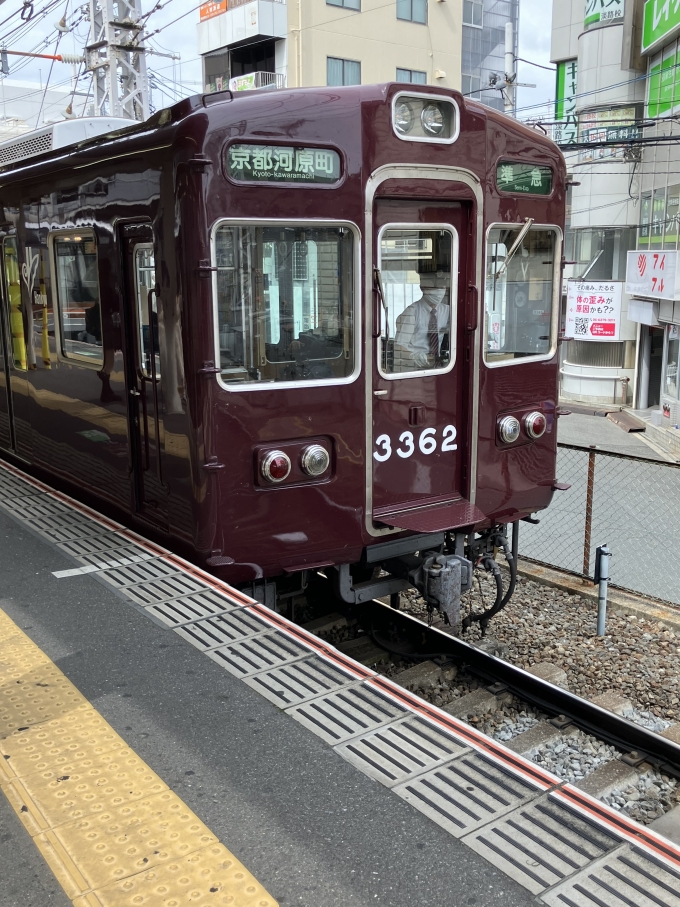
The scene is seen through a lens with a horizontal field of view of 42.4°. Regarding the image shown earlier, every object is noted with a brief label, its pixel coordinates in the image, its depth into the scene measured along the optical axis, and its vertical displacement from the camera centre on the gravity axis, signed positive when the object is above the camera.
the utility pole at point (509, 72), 32.47 +7.27
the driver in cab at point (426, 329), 5.01 -0.32
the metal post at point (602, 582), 6.28 -2.19
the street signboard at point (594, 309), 27.20 -1.18
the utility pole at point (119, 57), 17.39 +4.41
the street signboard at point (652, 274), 20.84 -0.10
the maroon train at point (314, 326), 4.35 -0.29
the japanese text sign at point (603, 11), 25.80 +7.59
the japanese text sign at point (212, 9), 31.45 +9.45
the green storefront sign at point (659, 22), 21.17 +6.19
